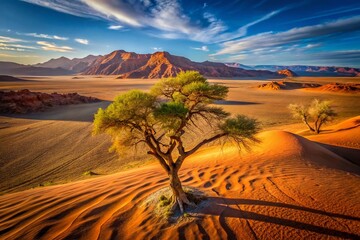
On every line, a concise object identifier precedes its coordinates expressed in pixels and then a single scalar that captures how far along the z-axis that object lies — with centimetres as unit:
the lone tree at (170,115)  548
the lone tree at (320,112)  2106
